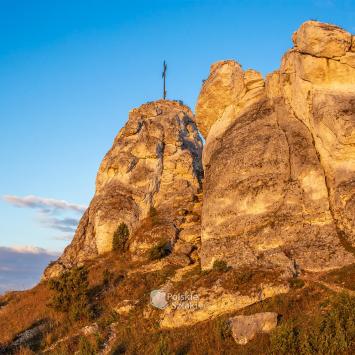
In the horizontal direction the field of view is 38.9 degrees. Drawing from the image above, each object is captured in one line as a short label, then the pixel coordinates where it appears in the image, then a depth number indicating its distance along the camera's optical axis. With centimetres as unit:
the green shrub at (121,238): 3756
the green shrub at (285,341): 1586
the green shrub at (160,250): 3309
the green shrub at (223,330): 1912
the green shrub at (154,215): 3853
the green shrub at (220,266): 2536
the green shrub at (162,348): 1708
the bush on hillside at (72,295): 2730
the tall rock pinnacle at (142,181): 3919
